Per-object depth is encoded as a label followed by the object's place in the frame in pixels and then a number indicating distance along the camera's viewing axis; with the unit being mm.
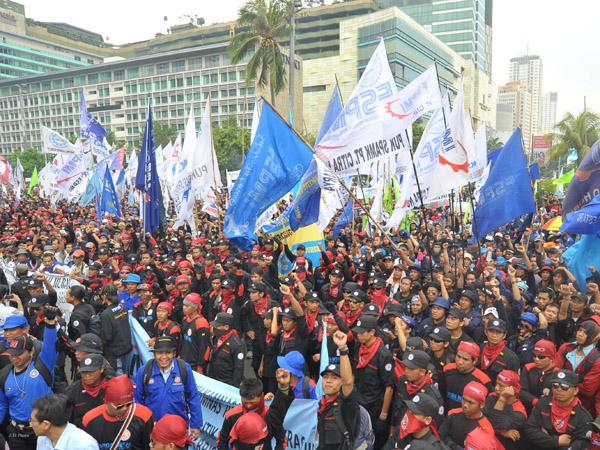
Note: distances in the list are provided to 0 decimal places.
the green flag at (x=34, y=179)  29834
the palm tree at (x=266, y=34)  25938
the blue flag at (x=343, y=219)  12812
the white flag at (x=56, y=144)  18688
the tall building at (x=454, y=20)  100750
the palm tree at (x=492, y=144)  82269
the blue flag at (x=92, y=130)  16719
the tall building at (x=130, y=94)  77500
